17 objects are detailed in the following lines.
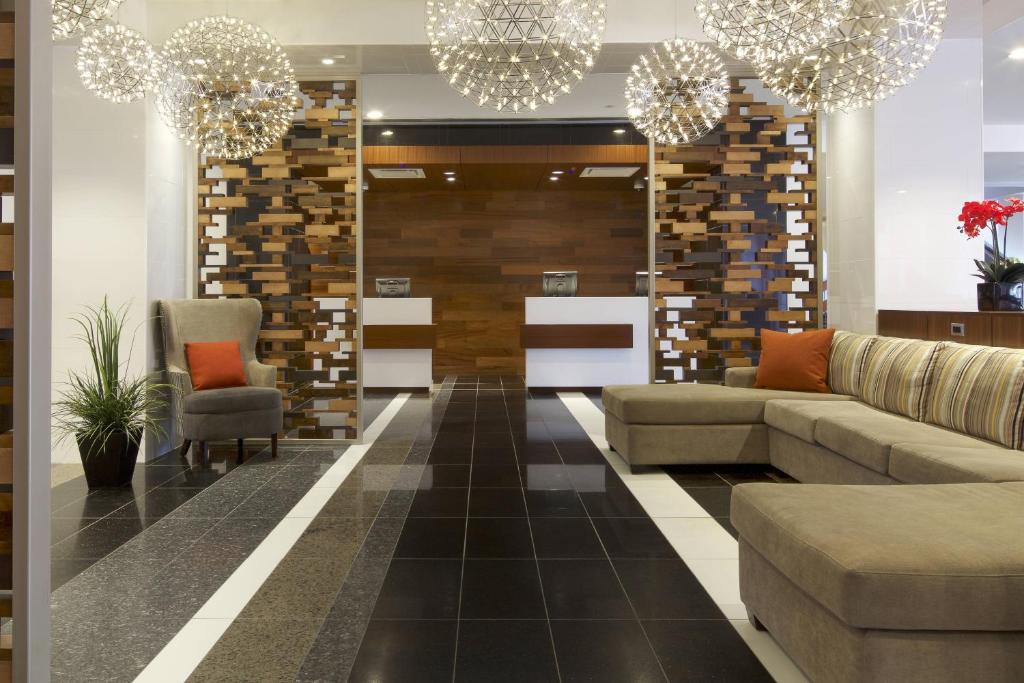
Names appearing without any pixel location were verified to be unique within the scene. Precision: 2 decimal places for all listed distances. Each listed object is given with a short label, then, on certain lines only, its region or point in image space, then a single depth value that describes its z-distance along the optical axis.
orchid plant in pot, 4.56
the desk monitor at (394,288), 10.70
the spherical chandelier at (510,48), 3.25
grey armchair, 5.52
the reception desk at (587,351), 10.39
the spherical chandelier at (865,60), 3.35
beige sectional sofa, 1.93
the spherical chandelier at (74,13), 3.15
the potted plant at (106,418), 4.86
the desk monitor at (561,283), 10.64
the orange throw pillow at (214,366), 5.87
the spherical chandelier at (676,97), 4.83
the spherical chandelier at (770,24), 3.20
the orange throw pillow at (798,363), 5.71
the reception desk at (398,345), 10.43
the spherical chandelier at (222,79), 4.54
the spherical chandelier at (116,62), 4.16
